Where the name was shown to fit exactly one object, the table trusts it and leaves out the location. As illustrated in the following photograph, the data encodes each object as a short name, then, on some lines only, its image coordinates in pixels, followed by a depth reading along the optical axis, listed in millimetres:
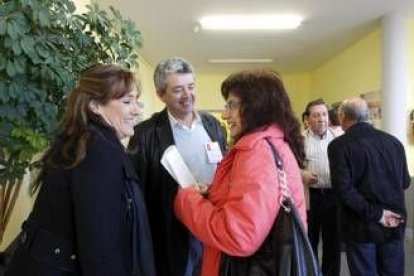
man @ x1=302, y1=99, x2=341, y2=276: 3619
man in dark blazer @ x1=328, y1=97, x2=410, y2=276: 2850
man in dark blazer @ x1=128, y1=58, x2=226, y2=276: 1821
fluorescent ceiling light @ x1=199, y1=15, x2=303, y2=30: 5617
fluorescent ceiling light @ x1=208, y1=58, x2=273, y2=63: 8709
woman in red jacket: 1261
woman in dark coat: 1174
